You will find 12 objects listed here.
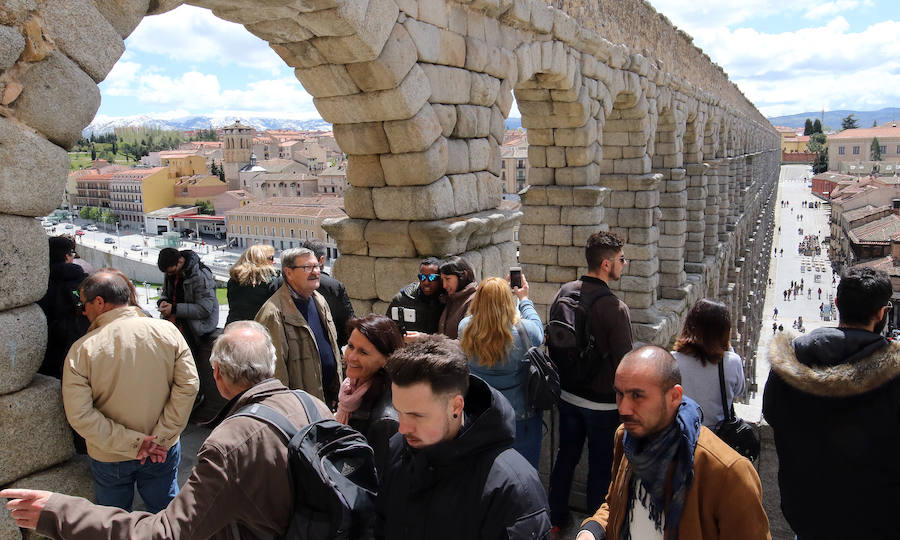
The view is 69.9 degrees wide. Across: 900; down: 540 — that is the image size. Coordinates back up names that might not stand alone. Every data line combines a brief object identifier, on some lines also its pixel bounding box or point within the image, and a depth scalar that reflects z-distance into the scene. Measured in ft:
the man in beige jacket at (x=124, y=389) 9.42
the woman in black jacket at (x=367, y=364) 9.02
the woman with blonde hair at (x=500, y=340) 10.69
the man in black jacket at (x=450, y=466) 6.12
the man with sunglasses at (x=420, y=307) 13.10
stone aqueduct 8.84
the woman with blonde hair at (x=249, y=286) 14.20
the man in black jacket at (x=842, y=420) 7.41
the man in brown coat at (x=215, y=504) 6.48
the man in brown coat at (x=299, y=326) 12.49
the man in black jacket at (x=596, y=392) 11.80
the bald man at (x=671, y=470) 6.21
